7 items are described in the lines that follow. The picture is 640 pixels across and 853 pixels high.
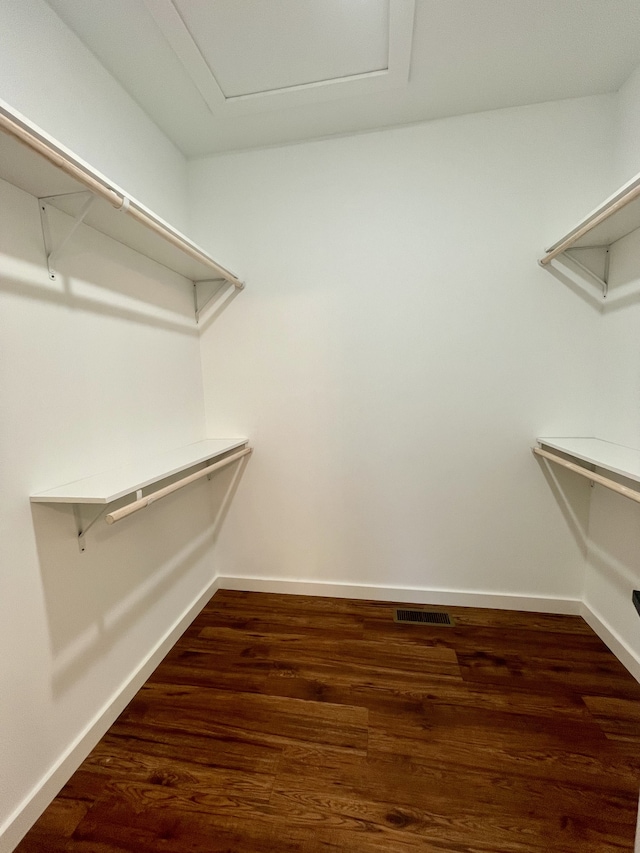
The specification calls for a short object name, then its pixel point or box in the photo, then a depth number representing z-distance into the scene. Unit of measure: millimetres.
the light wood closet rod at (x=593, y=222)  1092
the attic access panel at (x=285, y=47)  1218
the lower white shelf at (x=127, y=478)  1048
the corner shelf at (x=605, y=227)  1140
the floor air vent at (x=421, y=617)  1891
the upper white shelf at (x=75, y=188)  807
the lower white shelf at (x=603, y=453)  1191
